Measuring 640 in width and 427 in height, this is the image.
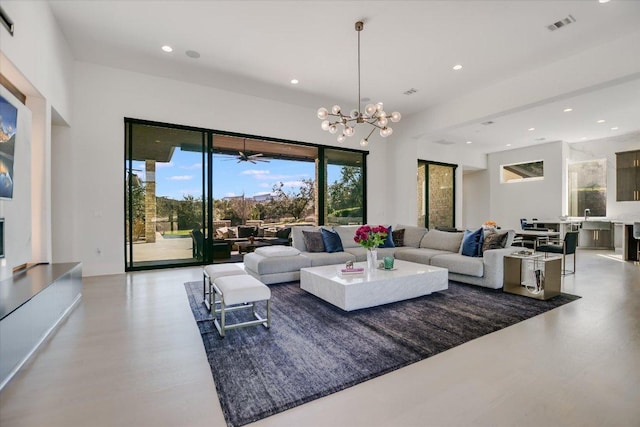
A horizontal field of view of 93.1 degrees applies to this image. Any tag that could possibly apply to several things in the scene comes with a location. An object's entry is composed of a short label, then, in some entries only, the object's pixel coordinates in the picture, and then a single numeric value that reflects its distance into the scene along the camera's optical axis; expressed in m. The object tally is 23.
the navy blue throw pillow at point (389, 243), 6.01
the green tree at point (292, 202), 9.23
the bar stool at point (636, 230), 6.32
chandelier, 4.34
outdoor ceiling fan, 8.33
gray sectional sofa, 4.50
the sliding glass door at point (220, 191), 5.90
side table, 3.99
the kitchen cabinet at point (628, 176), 8.35
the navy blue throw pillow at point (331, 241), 5.45
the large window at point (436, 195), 10.15
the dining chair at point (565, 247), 5.43
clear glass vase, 4.16
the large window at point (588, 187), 9.31
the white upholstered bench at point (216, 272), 3.60
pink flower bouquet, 4.16
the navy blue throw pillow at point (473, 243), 4.86
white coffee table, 3.45
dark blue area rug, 1.99
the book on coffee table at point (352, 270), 3.89
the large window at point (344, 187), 8.13
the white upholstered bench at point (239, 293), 2.85
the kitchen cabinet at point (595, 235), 9.00
